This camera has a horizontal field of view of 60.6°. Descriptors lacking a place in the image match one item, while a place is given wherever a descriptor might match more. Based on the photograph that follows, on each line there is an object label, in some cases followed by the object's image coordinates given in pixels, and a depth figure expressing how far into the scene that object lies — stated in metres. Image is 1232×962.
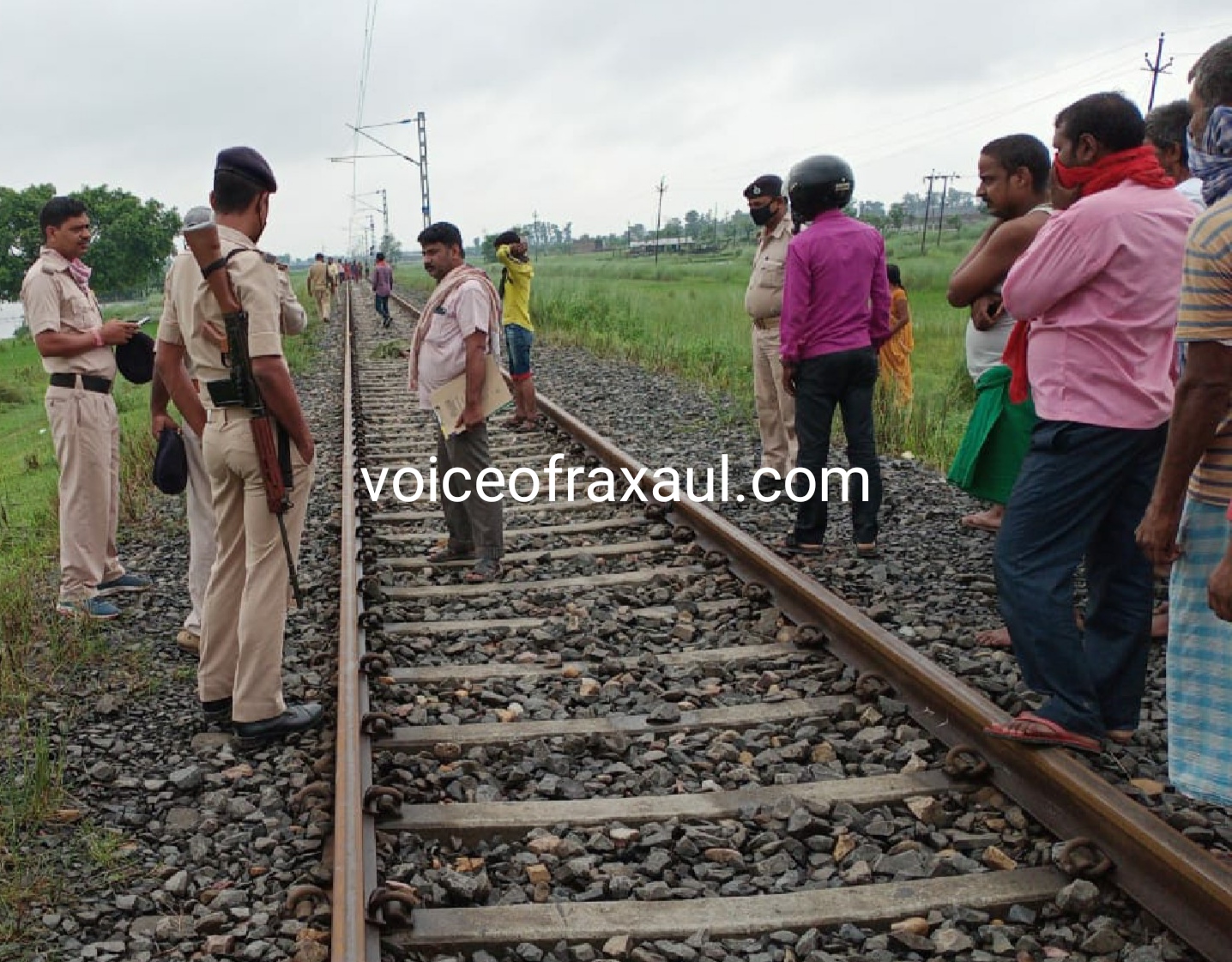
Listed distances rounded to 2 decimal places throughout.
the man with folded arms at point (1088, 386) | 2.99
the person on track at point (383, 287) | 23.84
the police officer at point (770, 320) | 6.41
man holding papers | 5.38
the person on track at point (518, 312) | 9.11
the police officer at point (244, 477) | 3.48
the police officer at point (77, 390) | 4.80
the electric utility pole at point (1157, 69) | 43.28
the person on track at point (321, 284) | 26.22
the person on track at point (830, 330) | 5.23
